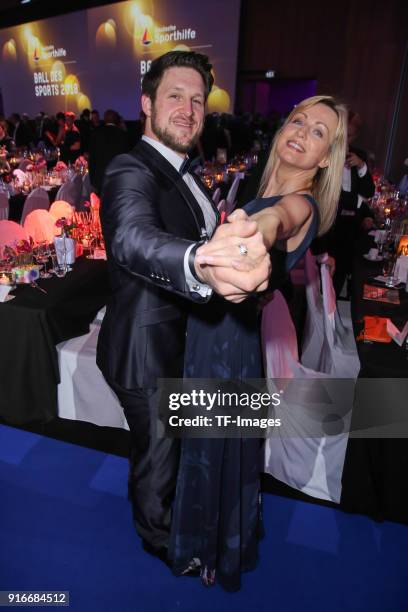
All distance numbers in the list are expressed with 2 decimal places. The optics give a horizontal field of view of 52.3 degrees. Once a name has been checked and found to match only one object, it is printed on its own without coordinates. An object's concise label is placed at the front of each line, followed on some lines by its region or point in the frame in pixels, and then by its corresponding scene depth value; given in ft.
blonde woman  4.07
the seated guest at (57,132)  28.04
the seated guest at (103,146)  14.24
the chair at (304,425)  6.32
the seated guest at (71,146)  23.41
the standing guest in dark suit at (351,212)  12.31
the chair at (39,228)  9.28
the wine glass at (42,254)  8.14
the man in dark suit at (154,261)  3.08
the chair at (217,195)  15.51
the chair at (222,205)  13.94
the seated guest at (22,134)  29.40
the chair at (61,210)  10.19
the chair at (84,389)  7.10
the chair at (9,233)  8.59
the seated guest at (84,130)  27.31
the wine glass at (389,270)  8.39
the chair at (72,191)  15.35
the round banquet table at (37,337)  6.79
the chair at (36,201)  12.89
